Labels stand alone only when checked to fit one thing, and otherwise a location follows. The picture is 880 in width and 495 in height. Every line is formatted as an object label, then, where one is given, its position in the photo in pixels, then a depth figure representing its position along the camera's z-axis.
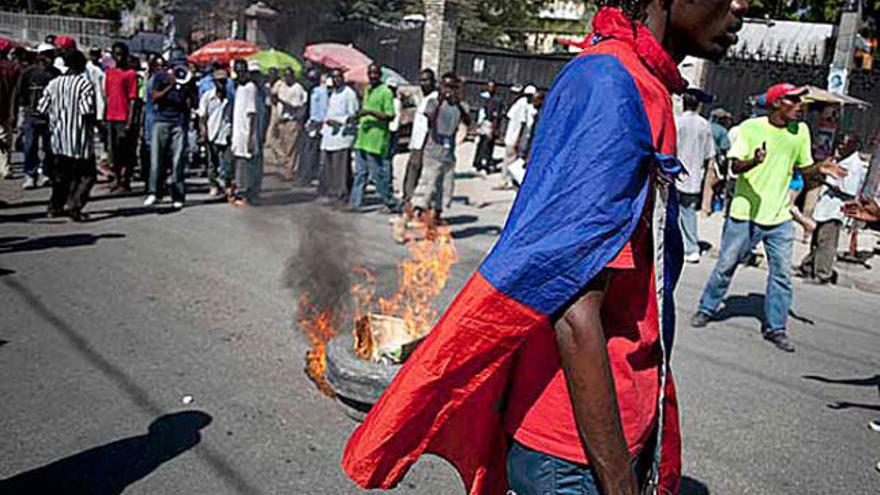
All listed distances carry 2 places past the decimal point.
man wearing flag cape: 1.35
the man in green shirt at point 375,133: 10.80
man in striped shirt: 8.65
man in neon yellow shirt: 6.30
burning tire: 4.08
